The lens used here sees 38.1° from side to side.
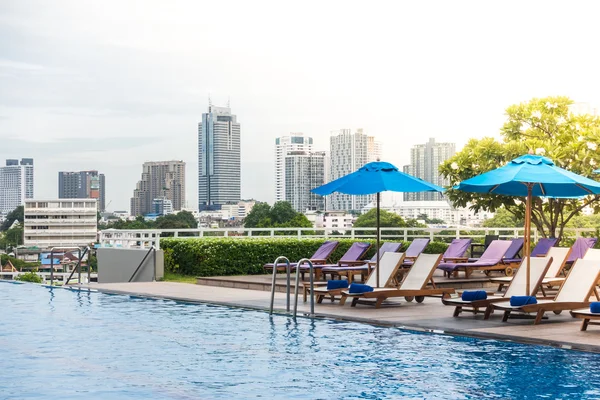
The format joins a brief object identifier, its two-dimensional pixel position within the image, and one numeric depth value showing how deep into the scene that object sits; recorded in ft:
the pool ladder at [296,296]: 41.21
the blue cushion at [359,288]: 44.06
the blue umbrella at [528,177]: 39.01
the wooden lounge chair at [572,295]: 37.14
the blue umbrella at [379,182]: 48.29
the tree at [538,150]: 74.43
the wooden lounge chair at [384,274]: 46.11
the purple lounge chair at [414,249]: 61.89
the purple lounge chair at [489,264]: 57.47
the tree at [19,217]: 637.02
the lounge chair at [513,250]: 61.72
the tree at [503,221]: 210.81
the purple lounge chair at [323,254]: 63.87
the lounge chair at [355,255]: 62.18
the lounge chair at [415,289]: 44.29
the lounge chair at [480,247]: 69.41
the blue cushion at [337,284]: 46.32
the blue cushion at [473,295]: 39.06
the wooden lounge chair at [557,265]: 48.48
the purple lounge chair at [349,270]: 56.34
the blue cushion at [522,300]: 37.40
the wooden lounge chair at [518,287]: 39.06
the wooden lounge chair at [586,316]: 34.22
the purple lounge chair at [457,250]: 63.46
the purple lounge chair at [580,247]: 55.77
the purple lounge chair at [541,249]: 59.00
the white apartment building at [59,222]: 622.13
